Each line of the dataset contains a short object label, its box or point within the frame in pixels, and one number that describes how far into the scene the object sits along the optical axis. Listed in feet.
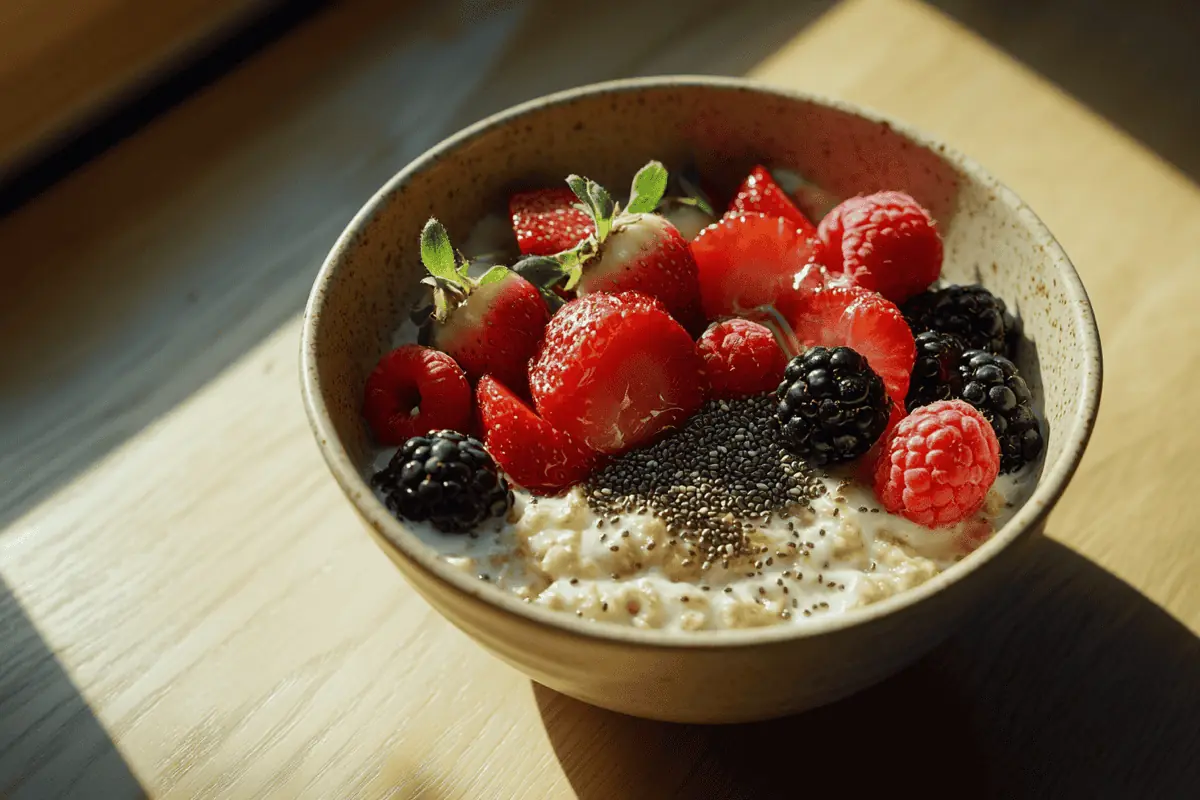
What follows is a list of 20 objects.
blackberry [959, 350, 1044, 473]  1.03
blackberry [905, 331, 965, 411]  1.07
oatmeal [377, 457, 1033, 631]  0.96
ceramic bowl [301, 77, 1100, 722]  0.90
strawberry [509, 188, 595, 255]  1.14
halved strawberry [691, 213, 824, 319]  1.12
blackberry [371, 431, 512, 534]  0.99
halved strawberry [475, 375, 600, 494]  1.04
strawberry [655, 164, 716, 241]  1.19
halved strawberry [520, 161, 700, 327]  1.10
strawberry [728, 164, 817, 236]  1.16
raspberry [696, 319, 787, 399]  1.08
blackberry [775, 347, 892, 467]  1.01
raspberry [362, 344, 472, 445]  1.06
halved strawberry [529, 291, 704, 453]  1.05
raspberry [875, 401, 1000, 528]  0.99
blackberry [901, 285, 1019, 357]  1.08
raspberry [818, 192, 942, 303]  1.10
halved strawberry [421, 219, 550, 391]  1.09
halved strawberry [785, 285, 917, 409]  1.06
